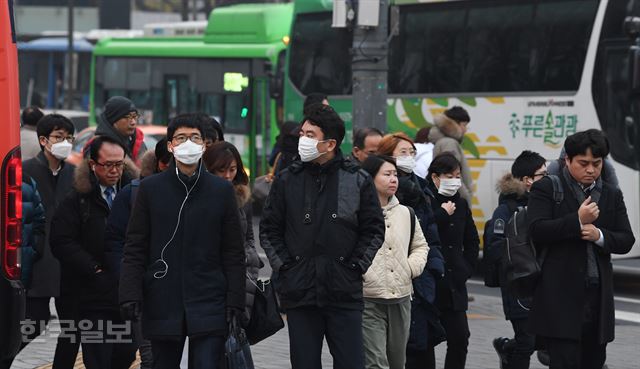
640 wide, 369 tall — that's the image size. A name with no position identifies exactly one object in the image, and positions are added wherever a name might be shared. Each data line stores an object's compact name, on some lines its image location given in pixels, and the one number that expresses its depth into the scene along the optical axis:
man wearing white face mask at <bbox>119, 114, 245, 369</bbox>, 12.69
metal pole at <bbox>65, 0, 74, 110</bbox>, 81.65
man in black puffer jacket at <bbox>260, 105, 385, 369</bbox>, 13.53
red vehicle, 13.20
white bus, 28.56
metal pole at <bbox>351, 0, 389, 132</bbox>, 27.15
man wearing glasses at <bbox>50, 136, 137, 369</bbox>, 14.77
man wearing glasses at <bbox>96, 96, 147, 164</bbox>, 18.25
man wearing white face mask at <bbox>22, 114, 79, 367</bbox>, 15.55
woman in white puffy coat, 14.88
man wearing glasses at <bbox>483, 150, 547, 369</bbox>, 16.69
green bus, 47.57
